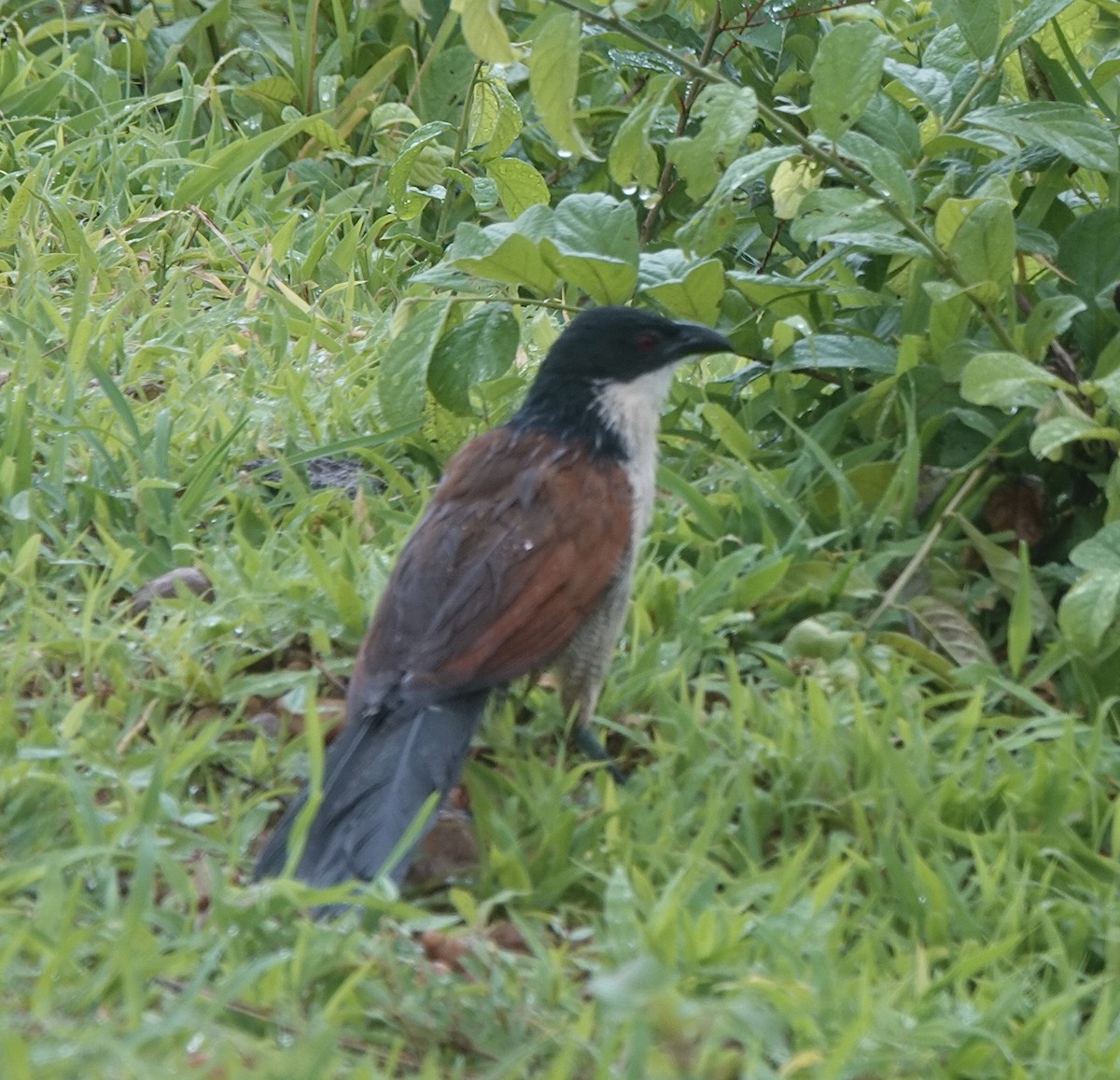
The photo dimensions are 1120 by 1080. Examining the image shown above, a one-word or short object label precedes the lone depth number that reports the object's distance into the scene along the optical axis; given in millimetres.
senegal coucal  5969
